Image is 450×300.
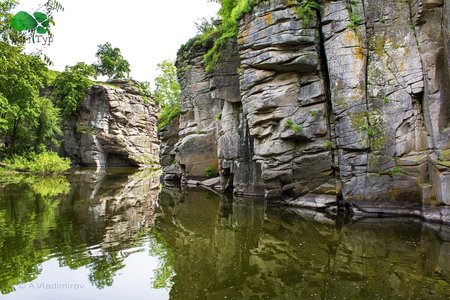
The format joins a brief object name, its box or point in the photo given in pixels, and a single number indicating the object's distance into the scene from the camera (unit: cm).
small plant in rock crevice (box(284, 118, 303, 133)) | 1577
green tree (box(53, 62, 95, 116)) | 4484
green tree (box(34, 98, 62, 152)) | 3704
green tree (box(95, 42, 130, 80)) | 5417
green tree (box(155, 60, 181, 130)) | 3672
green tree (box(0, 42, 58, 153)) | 2980
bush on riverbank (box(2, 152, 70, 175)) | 3183
